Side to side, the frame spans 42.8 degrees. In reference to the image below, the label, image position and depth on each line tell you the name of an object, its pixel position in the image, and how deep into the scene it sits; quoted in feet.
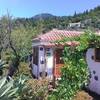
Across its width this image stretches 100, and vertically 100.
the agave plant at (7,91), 13.44
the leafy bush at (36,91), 17.44
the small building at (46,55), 26.85
